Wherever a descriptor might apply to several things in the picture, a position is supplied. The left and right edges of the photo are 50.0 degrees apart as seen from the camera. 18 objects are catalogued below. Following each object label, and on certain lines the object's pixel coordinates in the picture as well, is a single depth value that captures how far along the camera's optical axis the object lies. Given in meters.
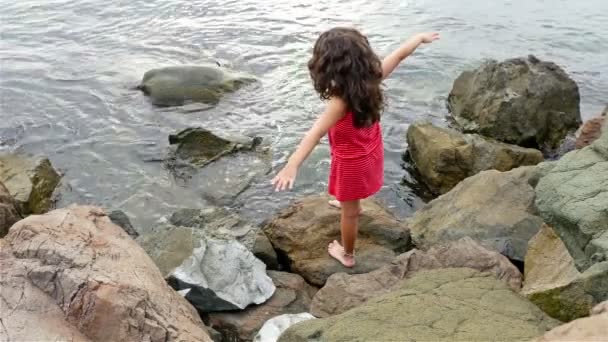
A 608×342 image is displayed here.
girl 4.49
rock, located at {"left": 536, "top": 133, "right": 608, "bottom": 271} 3.33
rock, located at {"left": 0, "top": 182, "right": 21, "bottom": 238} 5.36
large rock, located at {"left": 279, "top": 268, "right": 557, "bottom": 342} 2.99
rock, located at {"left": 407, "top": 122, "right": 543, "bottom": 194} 6.89
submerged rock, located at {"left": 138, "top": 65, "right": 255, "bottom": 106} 9.35
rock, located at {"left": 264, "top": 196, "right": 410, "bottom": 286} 5.31
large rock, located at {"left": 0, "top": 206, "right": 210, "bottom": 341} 3.12
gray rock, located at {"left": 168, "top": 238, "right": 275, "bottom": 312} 4.59
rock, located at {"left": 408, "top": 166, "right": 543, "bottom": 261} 5.19
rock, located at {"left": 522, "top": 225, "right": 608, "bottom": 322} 3.14
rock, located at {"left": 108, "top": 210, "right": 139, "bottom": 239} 5.99
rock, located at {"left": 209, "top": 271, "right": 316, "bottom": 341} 4.49
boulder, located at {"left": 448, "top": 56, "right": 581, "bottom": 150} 7.94
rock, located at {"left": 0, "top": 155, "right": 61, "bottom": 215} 6.46
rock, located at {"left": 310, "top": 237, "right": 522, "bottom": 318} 4.38
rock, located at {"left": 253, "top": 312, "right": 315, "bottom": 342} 4.05
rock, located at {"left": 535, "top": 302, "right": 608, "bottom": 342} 2.16
